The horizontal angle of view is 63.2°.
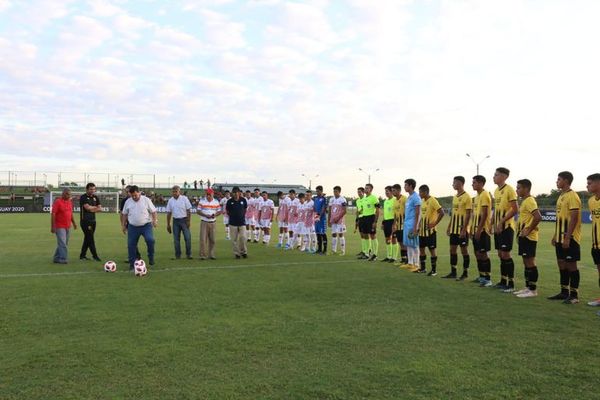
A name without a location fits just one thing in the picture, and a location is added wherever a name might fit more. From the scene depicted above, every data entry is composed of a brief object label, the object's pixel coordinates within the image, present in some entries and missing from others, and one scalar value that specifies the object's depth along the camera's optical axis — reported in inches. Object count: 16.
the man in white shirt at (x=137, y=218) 476.4
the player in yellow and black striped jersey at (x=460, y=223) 422.9
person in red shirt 511.2
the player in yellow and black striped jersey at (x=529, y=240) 352.5
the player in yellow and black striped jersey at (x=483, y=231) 396.5
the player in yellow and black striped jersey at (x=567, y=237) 323.9
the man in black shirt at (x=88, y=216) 538.6
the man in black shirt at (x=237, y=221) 580.5
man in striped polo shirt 559.8
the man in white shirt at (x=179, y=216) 556.1
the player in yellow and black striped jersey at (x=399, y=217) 525.6
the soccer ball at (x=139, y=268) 424.9
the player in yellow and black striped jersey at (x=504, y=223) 373.1
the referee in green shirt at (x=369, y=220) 588.7
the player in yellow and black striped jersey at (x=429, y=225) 467.8
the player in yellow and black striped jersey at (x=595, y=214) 311.5
